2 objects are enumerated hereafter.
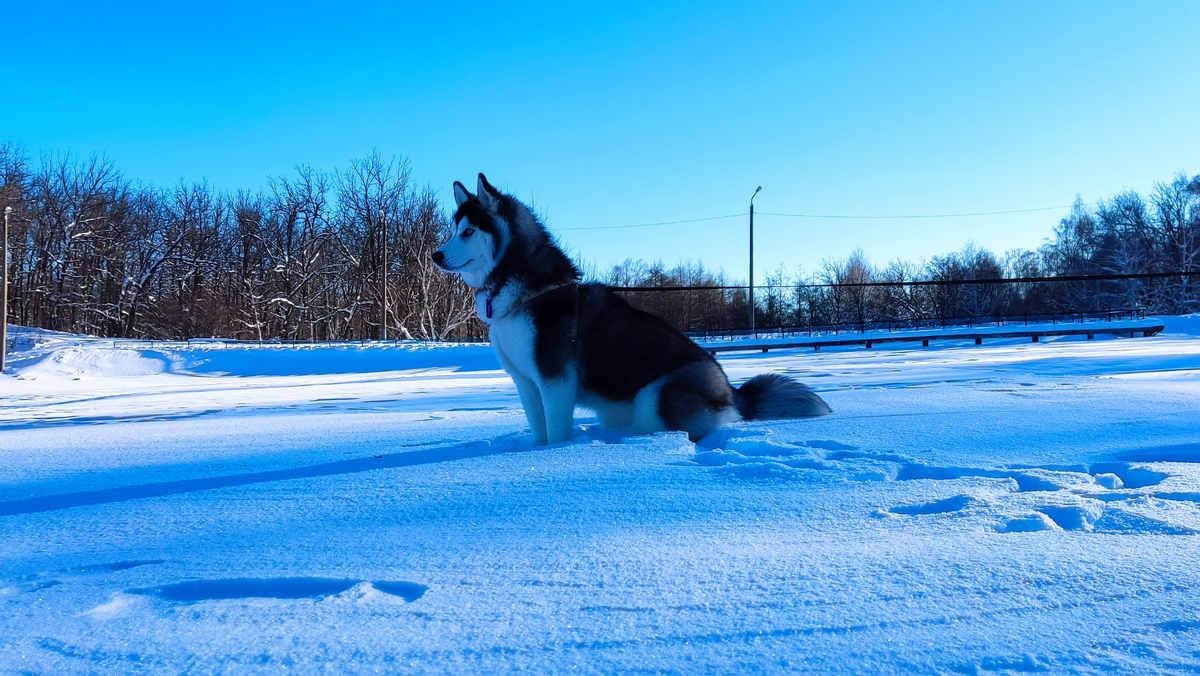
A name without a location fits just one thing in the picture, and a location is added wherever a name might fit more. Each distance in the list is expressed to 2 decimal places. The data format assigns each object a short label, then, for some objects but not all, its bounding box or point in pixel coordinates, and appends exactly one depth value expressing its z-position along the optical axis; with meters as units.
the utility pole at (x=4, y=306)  14.89
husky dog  3.25
